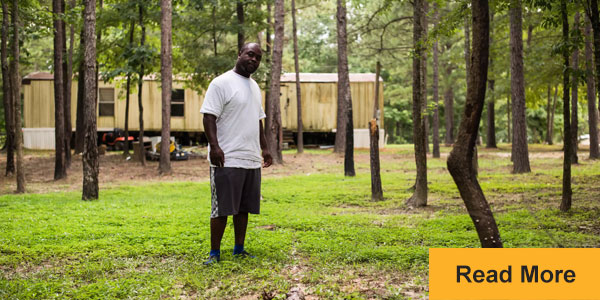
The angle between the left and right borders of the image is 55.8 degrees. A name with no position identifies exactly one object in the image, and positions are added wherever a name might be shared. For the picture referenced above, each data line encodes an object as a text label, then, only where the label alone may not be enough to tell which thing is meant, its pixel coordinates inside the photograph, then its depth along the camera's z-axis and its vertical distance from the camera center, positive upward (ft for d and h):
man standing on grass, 16.24 -0.15
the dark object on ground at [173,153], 66.74 -1.57
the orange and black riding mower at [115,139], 85.43 +0.24
